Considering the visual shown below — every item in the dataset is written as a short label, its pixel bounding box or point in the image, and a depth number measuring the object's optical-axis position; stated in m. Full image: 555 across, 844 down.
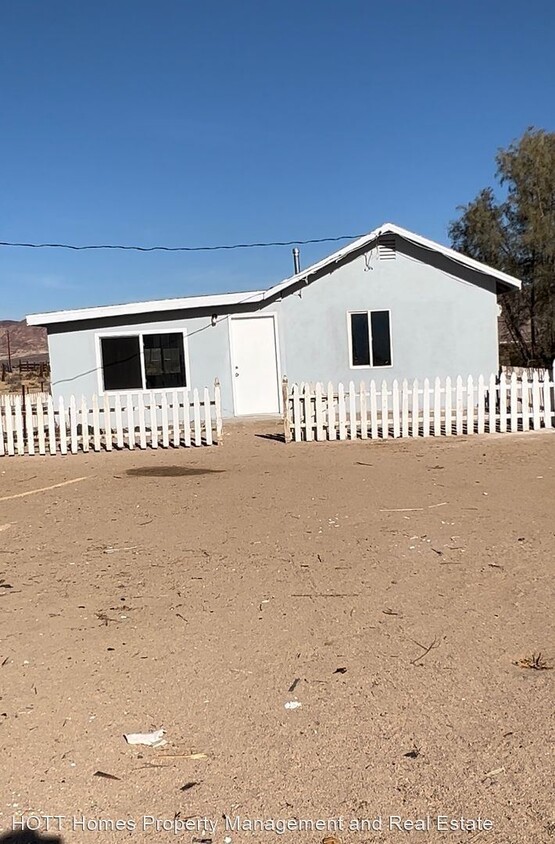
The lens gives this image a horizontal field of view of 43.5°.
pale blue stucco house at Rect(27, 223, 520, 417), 16.28
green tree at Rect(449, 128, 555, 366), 27.19
